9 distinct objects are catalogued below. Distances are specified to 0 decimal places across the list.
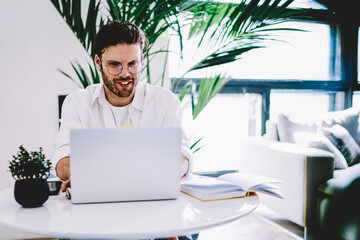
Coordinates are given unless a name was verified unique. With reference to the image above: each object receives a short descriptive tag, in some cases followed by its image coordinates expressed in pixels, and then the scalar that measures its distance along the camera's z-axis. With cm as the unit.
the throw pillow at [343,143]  260
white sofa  216
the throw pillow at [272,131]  282
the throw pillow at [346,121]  282
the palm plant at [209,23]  174
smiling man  141
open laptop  80
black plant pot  86
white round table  69
